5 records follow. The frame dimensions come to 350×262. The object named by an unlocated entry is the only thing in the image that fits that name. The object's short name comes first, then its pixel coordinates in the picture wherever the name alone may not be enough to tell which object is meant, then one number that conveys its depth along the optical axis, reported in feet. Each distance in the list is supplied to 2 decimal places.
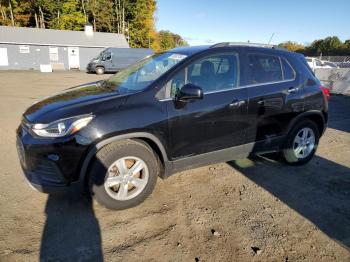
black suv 10.71
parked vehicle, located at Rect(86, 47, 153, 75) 93.20
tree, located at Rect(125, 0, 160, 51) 179.01
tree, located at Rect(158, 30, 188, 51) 226.01
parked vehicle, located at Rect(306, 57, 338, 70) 67.00
